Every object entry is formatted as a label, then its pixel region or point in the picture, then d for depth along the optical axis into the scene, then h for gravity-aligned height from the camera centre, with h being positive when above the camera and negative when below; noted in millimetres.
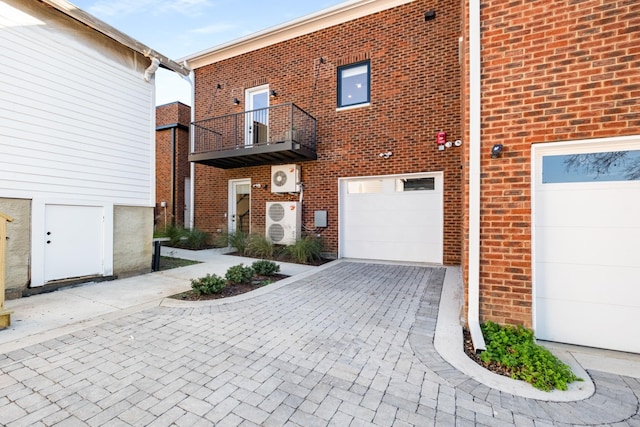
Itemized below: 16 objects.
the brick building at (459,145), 2865 +1226
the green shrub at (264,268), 5891 -1095
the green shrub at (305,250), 7730 -966
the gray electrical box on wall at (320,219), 8398 -98
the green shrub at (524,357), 2301 -1273
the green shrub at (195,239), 10125 -854
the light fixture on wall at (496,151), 3091 +725
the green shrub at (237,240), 8797 -802
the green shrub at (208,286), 4508 -1131
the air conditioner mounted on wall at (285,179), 8695 +1149
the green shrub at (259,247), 8281 -924
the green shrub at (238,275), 5125 -1083
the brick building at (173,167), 12430 +2157
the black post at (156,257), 6512 -983
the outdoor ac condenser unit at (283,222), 8555 -197
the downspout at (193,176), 10859 +1522
